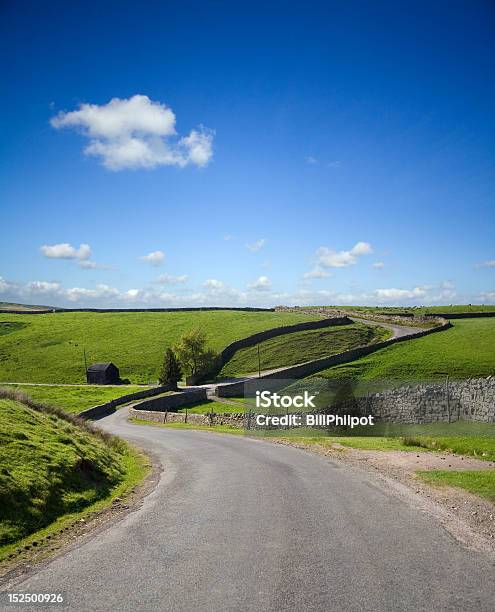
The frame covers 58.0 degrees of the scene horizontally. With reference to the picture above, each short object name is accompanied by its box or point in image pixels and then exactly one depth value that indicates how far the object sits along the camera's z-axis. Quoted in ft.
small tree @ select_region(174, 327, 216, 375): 230.27
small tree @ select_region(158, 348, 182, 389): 215.51
